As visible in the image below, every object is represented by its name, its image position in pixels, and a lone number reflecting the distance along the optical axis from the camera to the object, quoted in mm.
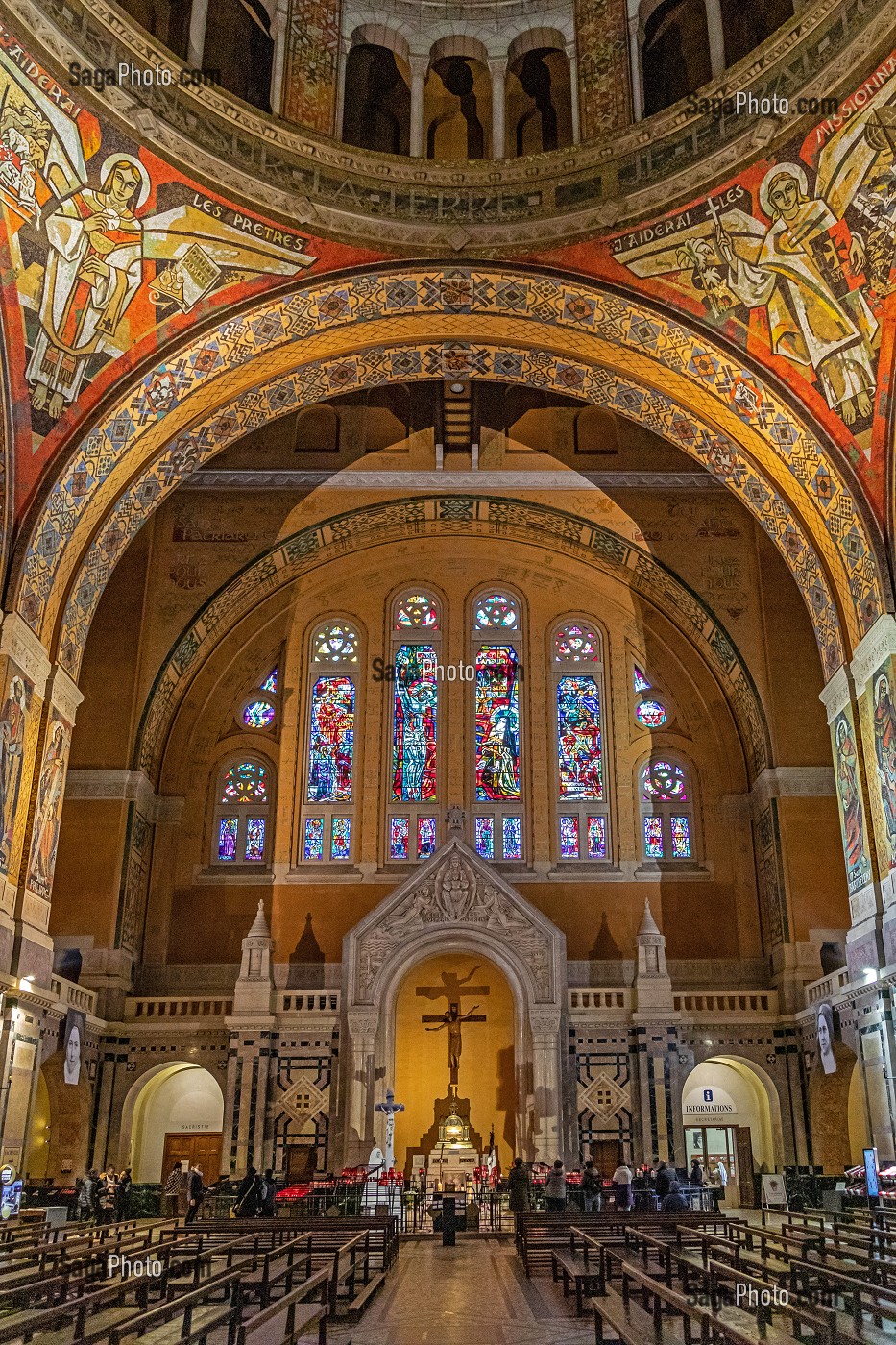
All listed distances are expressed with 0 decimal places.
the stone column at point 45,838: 17531
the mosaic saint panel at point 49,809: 18109
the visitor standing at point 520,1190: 17062
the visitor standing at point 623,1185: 17672
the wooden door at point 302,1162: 21609
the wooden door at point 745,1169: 22281
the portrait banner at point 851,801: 18234
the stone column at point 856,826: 17703
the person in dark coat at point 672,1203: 16234
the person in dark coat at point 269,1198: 16453
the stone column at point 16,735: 17031
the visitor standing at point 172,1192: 21297
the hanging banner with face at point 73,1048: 19906
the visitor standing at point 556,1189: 17234
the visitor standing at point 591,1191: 17375
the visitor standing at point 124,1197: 20125
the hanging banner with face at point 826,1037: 19812
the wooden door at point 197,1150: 23344
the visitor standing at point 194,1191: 17109
